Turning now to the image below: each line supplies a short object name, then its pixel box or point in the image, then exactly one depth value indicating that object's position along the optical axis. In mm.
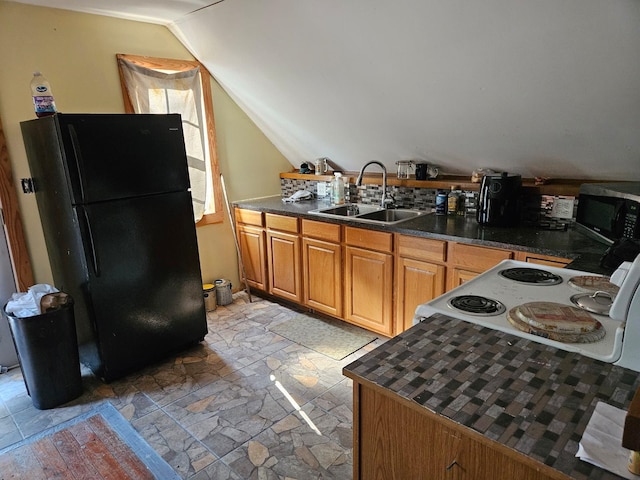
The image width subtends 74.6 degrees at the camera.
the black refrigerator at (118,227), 2365
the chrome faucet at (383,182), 3258
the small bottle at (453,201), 2969
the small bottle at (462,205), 2971
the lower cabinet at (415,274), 2600
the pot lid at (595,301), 1312
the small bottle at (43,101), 2414
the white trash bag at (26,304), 2357
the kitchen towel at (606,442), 744
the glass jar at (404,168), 3234
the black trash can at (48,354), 2326
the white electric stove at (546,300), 1027
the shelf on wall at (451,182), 2592
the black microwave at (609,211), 1848
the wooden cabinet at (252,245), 3758
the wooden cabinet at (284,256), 3473
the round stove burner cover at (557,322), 1170
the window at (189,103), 3191
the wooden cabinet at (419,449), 844
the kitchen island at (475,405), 832
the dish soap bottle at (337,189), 3639
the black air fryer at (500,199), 2564
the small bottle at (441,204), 3016
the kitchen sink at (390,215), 3271
